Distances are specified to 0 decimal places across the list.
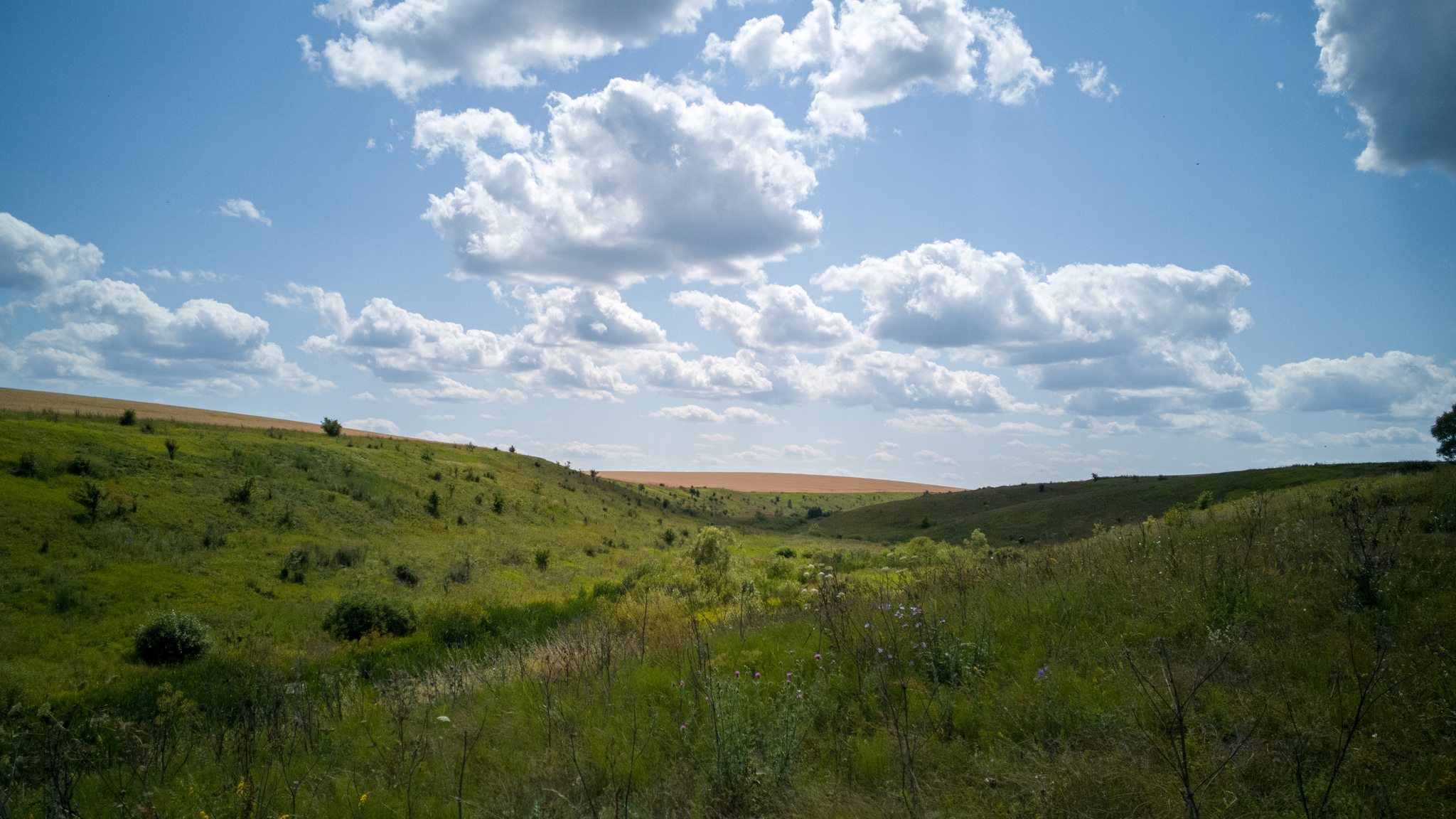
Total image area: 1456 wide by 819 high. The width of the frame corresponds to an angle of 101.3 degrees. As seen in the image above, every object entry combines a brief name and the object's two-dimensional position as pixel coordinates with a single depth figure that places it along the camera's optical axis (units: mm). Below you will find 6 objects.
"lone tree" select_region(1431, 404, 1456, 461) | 45344
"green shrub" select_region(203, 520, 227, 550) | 25094
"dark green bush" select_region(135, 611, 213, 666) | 16219
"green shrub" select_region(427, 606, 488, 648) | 18047
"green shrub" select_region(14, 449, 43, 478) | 24131
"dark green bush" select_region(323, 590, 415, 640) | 18859
